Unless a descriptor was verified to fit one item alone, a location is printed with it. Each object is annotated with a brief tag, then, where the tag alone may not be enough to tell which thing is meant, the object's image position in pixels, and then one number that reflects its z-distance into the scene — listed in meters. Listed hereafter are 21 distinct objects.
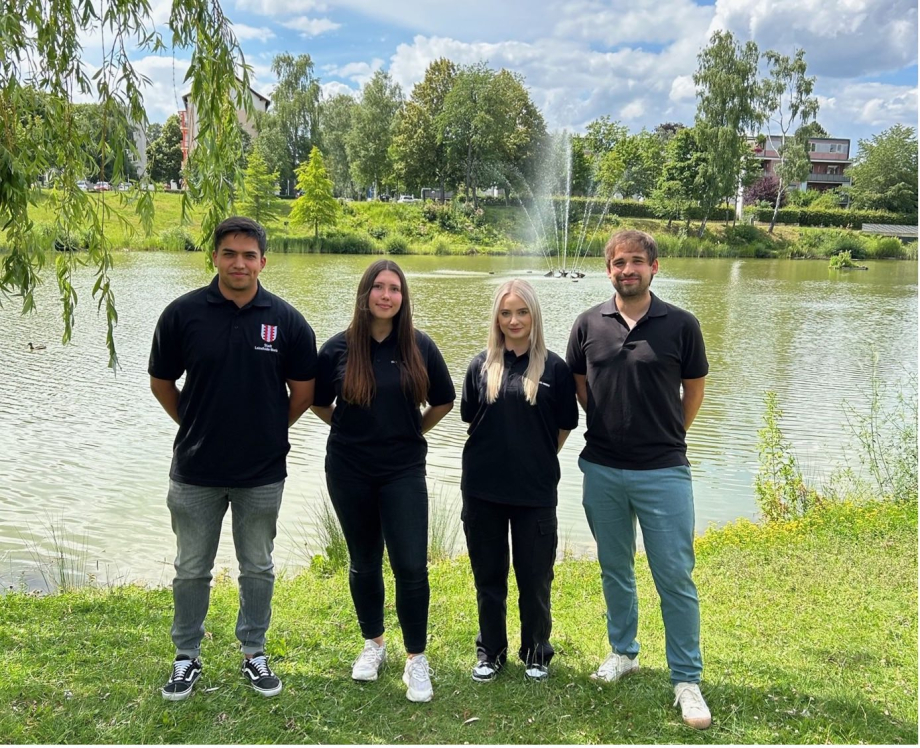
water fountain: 42.44
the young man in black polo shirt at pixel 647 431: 3.24
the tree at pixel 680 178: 51.03
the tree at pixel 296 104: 58.72
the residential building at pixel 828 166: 86.69
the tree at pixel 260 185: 40.84
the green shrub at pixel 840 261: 38.25
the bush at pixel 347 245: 41.56
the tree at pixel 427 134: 55.66
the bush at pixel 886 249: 47.47
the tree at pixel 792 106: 49.31
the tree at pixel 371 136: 57.19
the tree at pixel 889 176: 62.12
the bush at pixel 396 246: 43.12
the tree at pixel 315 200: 42.78
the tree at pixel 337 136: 61.62
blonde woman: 3.36
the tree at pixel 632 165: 56.97
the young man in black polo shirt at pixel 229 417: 3.21
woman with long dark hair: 3.31
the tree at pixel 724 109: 47.66
